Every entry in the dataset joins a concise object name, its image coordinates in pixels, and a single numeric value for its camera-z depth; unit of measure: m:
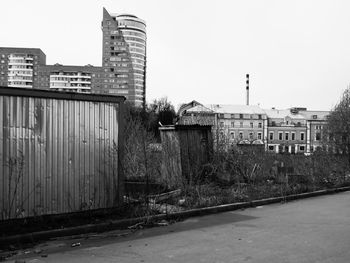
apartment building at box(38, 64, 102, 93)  138.00
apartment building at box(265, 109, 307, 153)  108.12
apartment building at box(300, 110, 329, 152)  106.31
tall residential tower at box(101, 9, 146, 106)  135.88
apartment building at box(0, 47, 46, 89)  137.12
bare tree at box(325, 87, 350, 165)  28.70
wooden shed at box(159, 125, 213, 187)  14.92
